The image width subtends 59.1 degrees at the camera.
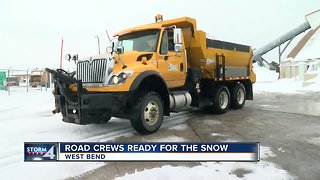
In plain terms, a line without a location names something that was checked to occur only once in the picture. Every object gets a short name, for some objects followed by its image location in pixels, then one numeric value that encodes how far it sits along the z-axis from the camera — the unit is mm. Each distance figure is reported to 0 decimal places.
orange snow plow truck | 6301
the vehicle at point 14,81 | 31375
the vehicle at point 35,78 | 32525
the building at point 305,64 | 28062
